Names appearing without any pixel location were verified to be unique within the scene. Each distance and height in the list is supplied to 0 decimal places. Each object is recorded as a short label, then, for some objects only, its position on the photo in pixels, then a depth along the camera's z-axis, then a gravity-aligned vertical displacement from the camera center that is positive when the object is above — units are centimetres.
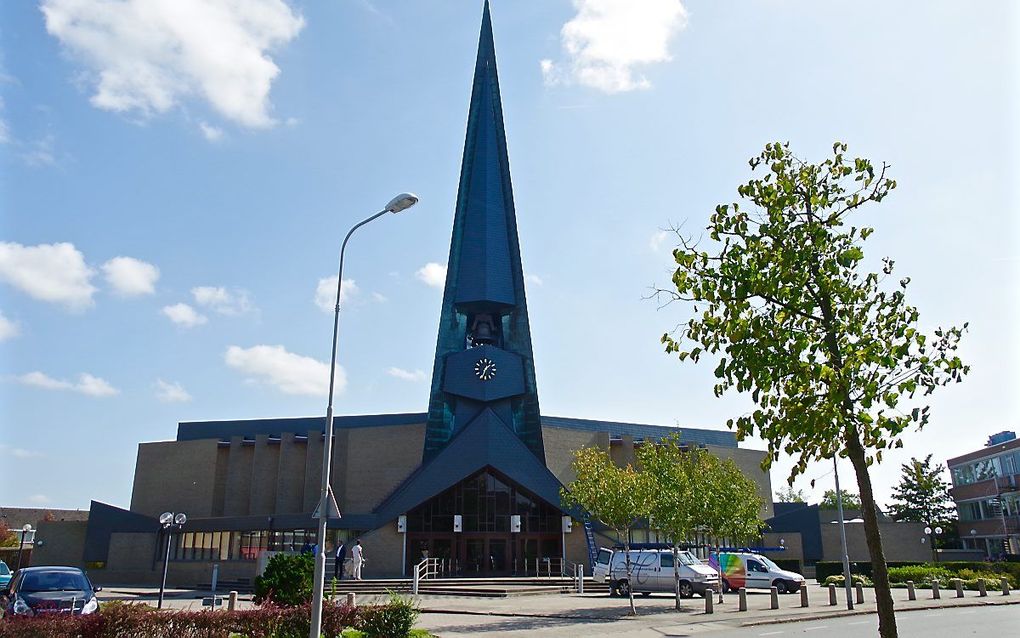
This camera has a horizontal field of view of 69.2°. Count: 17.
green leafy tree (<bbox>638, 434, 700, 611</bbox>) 2598 +160
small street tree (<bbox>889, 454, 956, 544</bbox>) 7081 +358
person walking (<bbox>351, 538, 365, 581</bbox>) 3300 -91
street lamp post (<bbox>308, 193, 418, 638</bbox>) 1242 +78
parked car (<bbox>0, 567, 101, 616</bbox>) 1523 -110
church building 4159 +462
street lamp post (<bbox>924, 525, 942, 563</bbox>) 6644 +46
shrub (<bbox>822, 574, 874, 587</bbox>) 3966 -223
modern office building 5566 +328
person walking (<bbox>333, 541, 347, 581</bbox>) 3547 -107
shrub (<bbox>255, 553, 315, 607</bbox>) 1544 -88
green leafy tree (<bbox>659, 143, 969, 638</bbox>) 751 +220
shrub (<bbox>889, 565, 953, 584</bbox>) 3834 -181
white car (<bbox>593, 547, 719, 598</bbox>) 2969 -138
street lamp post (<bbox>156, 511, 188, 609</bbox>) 2450 +61
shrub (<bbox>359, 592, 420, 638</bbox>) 1365 -145
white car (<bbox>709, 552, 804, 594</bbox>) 3350 -157
